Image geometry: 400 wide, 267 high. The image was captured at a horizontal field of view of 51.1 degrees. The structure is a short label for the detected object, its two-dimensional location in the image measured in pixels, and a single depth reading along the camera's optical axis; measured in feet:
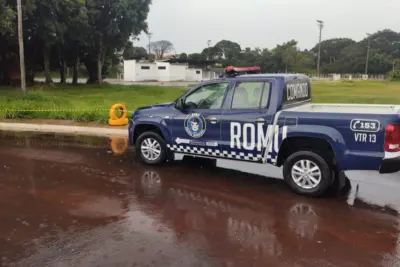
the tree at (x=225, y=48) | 352.14
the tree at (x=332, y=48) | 393.09
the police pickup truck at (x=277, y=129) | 18.80
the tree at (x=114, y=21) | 120.47
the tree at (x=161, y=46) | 457.27
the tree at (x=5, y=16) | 72.64
